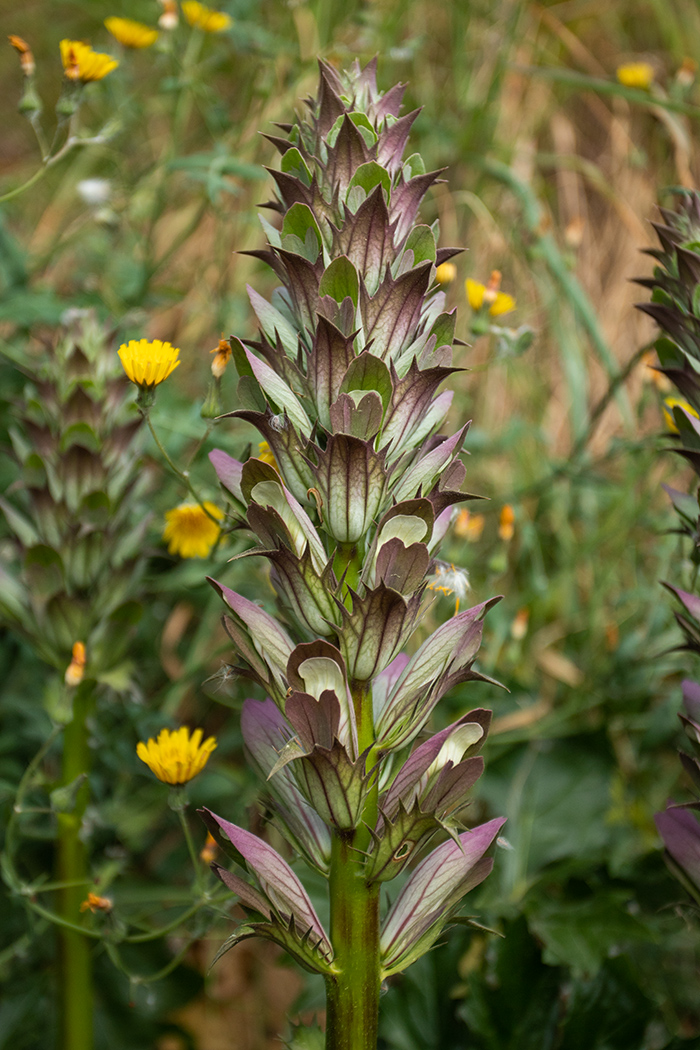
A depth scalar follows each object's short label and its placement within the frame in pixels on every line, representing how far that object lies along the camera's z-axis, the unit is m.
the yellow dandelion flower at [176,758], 0.58
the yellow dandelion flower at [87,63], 0.67
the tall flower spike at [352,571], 0.53
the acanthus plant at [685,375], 0.57
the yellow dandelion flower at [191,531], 0.67
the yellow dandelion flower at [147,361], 0.59
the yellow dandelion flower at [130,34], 0.82
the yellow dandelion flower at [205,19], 0.85
